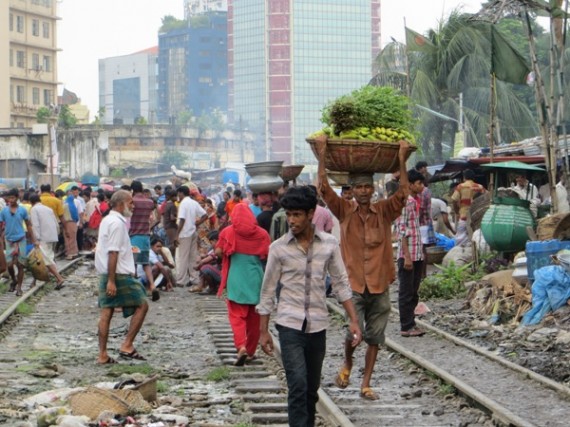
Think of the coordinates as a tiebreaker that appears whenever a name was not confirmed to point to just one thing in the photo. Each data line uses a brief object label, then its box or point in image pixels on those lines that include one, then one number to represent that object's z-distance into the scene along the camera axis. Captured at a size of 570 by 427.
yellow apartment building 93.81
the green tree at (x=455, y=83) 43.62
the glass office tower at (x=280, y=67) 194.38
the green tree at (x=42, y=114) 84.88
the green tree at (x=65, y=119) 81.33
